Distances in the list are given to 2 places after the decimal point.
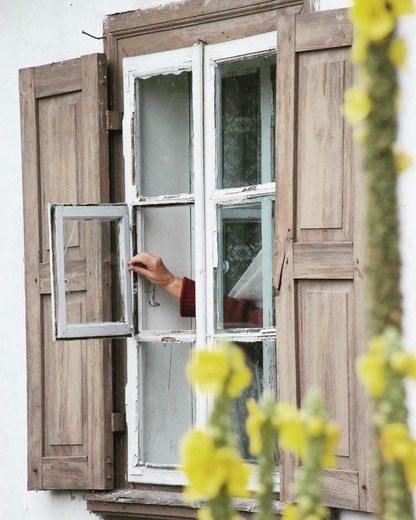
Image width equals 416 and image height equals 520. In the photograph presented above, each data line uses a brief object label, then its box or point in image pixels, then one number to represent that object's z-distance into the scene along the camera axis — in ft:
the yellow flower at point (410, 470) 13.20
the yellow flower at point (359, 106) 13.29
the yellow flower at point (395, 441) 12.87
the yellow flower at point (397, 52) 13.21
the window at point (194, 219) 29.96
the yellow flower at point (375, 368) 12.98
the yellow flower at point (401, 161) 13.31
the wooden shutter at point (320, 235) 29.81
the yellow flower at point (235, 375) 14.18
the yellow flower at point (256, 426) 14.75
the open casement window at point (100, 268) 31.45
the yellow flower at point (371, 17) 13.19
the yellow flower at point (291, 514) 15.02
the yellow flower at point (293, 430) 13.98
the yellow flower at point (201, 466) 13.75
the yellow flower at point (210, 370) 13.90
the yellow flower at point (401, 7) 13.45
